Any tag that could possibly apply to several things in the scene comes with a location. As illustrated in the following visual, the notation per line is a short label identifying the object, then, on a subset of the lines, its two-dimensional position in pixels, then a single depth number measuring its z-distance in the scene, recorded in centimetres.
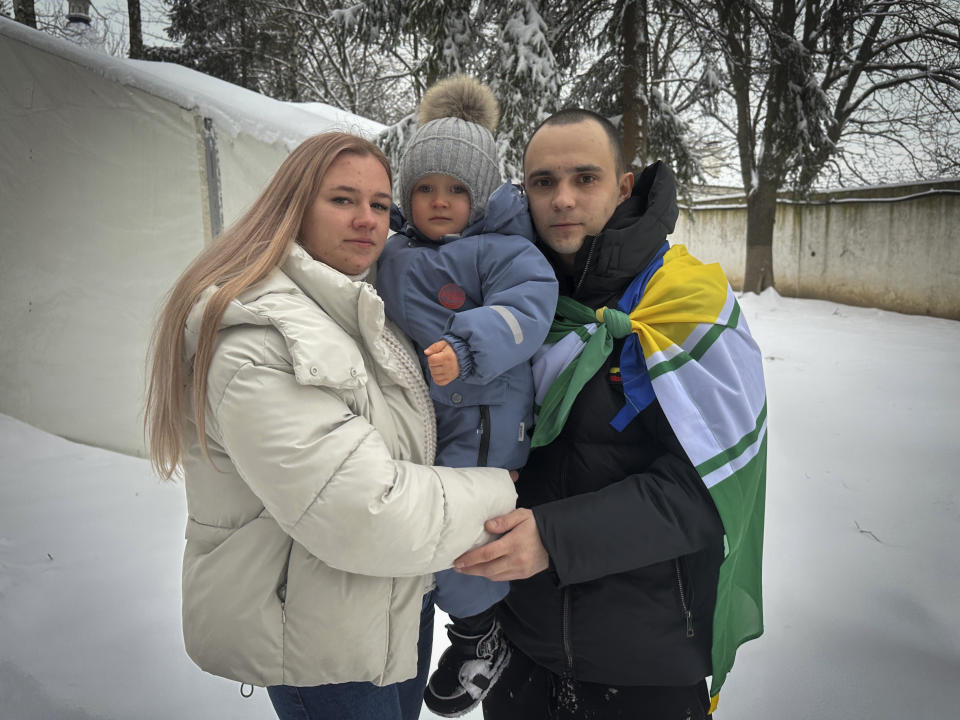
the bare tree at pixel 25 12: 777
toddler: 134
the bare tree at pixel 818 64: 686
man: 126
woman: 102
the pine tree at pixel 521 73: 578
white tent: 396
